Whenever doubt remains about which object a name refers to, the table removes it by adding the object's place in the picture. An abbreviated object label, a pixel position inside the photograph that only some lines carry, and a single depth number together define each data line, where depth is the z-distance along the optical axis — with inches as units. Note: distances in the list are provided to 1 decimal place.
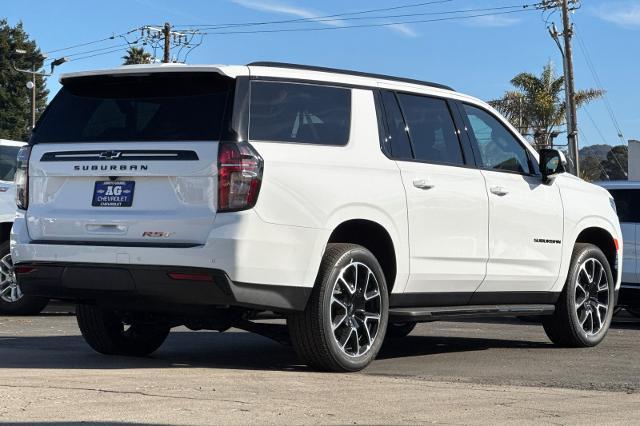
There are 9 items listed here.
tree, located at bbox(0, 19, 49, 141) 3235.7
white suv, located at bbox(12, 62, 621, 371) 273.0
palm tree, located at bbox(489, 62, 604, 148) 1807.3
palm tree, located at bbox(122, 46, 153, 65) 2901.6
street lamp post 1904.5
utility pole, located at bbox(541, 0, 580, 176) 1632.5
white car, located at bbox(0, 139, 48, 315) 501.0
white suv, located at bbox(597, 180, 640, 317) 540.7
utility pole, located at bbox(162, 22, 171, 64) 2052.2
